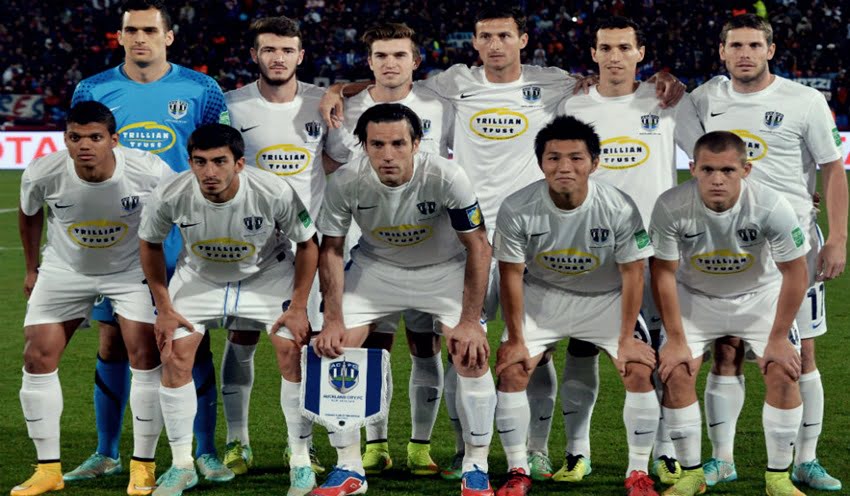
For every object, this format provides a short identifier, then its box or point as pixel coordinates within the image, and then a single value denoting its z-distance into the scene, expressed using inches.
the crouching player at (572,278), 197.0
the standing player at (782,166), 210.5
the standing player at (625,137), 219.1
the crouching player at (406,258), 200.2
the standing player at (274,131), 227.9
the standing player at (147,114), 221.8
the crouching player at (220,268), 199.8
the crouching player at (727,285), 193.8
